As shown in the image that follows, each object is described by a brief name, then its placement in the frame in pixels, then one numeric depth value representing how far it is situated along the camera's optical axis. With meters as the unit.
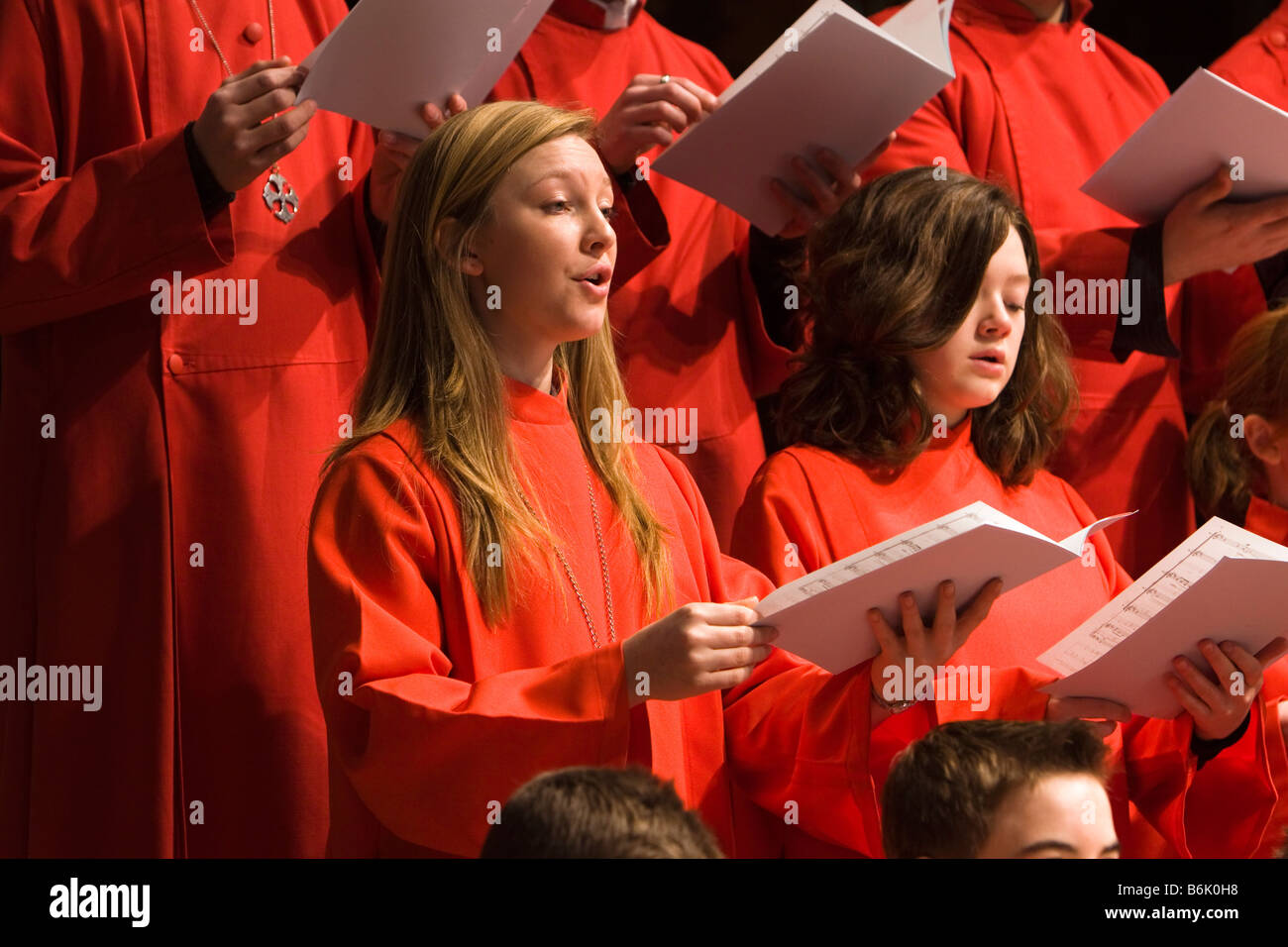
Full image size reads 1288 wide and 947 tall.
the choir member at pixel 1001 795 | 3.55
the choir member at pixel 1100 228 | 5.73
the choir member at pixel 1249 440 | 5.73
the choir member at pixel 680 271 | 5.55
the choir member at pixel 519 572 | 3.89
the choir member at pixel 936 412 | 4.95
